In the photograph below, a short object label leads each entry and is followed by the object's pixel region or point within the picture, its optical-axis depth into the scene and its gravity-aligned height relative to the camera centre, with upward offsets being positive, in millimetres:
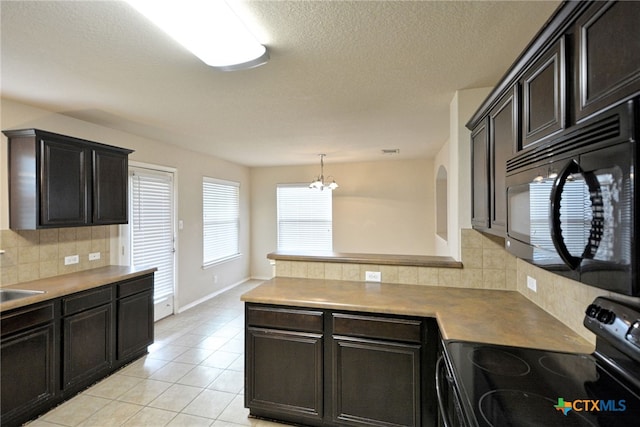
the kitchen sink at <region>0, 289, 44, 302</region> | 2408 -647
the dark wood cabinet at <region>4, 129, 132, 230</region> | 2551 +305
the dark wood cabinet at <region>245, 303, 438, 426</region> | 1933 -1066
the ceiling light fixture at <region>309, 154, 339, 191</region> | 5254 +489
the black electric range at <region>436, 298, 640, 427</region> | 1016 -685
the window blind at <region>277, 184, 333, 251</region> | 6469 -123
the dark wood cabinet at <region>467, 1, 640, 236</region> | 798 +466
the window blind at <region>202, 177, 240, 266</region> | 5387 -135
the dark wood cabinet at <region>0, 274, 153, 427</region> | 2125 -1095
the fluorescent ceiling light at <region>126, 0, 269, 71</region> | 1335 +917
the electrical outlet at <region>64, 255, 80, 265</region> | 3049 -473
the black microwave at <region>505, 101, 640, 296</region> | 733 +25
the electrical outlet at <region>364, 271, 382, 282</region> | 2660 -569
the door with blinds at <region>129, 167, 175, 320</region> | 3902 -209
